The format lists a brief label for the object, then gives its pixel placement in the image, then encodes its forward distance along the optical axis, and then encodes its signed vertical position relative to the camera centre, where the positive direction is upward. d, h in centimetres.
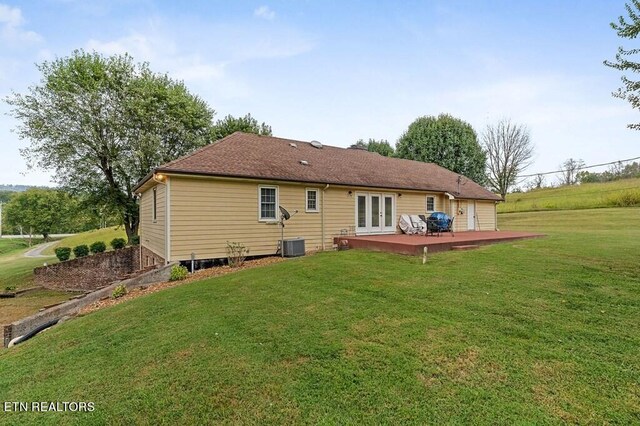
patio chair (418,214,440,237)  1306 -44
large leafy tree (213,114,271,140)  2317 +738
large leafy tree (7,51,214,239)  1717 +573
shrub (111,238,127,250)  1750 -122
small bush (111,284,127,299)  780 -176
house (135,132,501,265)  945 +83
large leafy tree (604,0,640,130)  645 +334
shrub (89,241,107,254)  1693 -138
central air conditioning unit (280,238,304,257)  1082 -100
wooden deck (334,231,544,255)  952 -85
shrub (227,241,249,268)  970 -109
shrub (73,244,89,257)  1709 -154
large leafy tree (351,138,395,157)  3538 +807
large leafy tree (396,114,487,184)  2748 +625
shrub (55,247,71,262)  1733 -170
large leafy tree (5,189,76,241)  4488 +187
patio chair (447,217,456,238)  1409 -45
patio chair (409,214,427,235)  1404 -34
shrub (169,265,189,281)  876 -146
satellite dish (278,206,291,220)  1081 +18
